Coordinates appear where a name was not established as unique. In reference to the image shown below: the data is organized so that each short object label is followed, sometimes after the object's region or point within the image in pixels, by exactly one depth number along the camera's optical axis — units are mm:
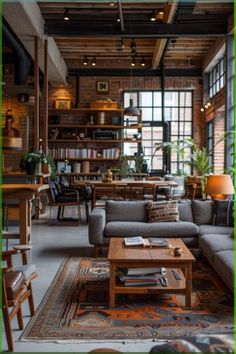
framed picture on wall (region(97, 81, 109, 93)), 13875
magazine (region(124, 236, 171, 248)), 4799
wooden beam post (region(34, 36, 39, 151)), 8930
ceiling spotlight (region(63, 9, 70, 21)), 9090
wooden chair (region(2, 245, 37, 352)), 3170
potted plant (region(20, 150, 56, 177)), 7363
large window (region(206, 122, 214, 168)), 12938
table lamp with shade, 6215
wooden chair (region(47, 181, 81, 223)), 9062
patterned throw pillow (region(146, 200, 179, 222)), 6340
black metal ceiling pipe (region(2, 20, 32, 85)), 8562
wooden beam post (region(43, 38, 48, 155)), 9570
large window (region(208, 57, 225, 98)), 11605
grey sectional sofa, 5160
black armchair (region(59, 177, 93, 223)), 9764
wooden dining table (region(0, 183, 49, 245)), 5984
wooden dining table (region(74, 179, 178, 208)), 9062
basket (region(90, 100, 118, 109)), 13480
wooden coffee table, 4133
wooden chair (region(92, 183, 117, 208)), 9096
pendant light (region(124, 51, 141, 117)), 11438
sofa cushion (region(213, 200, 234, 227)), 6289
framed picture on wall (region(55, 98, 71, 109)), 13633
